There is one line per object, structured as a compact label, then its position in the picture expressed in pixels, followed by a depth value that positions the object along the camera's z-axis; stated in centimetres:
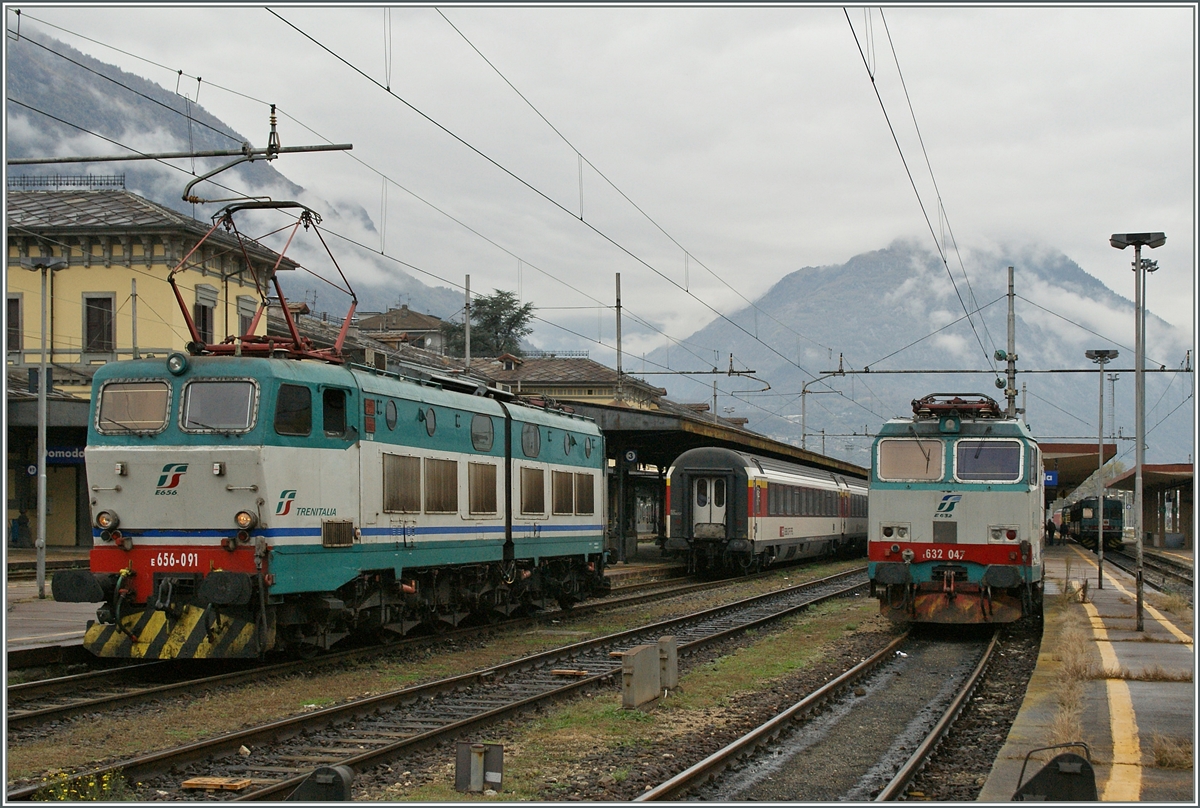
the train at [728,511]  3228
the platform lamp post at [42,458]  2145
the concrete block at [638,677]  1194
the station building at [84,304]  3700
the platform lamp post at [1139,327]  1892
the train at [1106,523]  6556
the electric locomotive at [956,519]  1816
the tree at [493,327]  9112
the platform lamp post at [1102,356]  3316
